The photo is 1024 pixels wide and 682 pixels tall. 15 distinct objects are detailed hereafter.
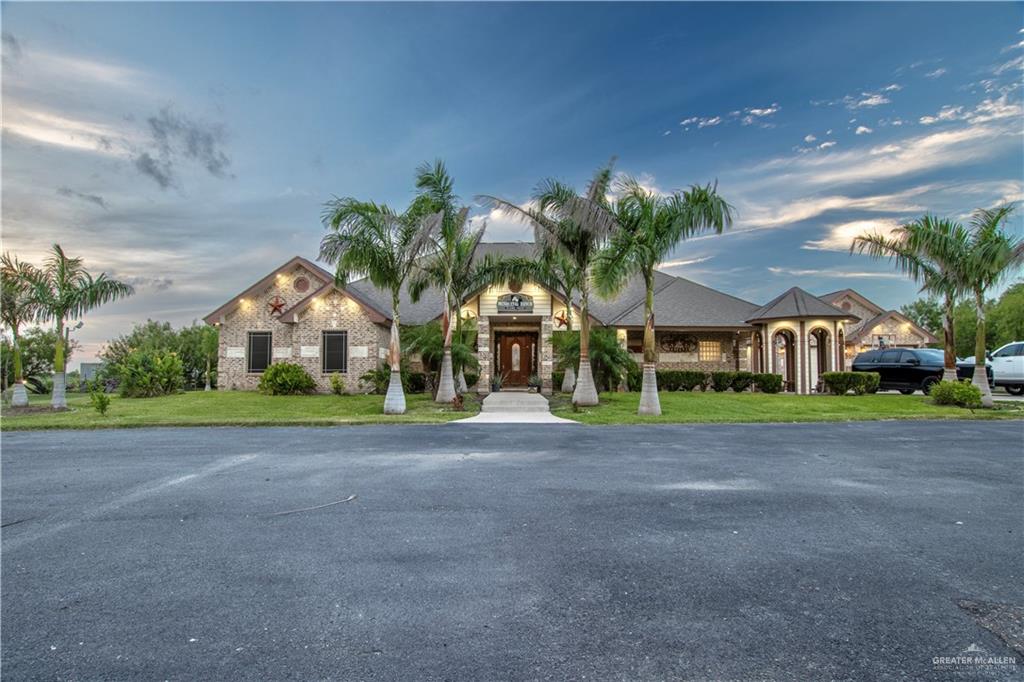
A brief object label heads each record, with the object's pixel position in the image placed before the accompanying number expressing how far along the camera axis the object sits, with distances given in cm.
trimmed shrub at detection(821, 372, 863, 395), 2119
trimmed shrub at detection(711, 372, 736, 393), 2273
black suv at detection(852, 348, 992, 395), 2156
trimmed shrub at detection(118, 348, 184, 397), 2083
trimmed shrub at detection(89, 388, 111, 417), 1419
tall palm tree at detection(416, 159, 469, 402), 1623
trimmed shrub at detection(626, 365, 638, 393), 2217
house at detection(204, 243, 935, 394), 2191
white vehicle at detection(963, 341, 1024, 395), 2184
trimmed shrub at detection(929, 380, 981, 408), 1652
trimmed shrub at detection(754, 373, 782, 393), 2252
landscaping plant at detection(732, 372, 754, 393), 2269
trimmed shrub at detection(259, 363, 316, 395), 2108
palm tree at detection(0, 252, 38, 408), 1586
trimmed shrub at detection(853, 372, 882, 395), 2120
